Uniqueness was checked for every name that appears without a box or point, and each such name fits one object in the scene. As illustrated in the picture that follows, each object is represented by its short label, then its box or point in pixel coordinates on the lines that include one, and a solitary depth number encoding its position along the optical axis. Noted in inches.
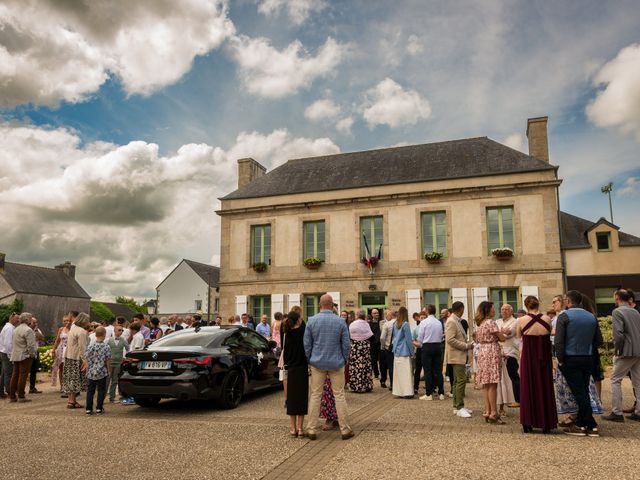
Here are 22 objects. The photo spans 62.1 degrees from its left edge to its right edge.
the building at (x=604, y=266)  804.0
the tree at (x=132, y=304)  3009.4
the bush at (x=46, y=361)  679.1
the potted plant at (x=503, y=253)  804.0
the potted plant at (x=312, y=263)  902.4
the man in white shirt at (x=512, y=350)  343.9
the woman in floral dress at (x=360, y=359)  430.6
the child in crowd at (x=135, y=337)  423.2
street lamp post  1311.5
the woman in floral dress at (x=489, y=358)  295.4
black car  328.5
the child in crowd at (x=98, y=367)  340.8
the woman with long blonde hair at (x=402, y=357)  405.4
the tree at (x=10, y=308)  1786.4
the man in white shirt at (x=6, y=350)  430.6
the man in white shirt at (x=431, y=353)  395.2
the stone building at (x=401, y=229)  813.2
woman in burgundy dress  264.8
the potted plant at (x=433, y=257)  839.1
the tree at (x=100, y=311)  2637.1
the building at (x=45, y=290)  1902.1
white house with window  1930.4
